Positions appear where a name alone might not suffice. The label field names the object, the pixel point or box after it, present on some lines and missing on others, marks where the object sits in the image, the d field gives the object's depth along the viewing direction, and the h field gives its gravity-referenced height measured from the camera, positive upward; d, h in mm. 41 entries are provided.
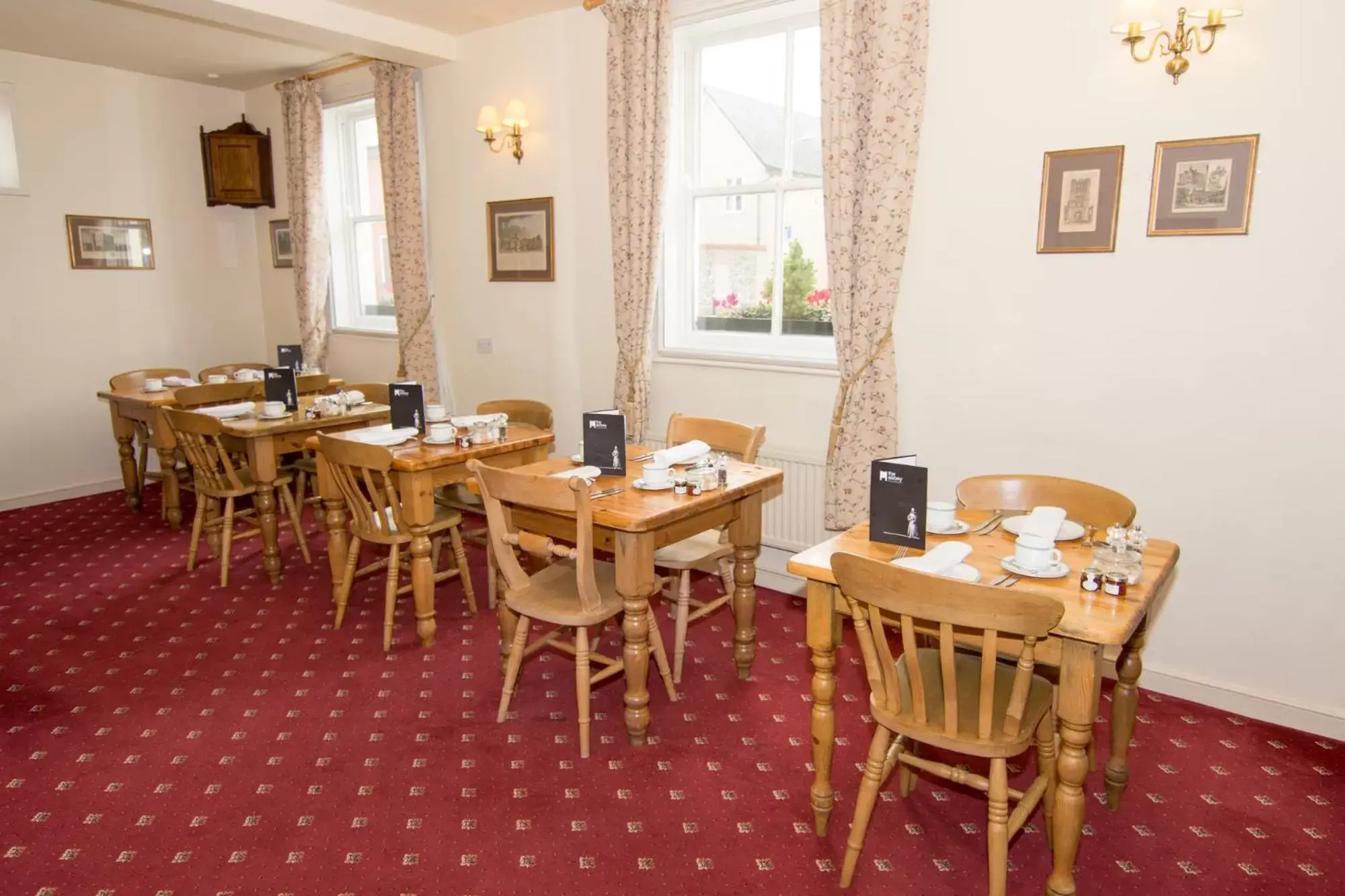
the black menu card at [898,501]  2256 -537
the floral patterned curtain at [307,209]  6102 +662
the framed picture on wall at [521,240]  4945 +357
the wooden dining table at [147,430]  4918 -810
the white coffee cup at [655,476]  2984 -615
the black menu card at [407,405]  3973 -489
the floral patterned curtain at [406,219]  5418 +529
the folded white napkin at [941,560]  2100 -652
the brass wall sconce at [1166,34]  2803 +896
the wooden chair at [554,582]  2645 -985
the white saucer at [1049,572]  2086 -664
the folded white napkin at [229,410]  4523 -594
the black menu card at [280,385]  4672 -470
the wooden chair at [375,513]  3455 -922
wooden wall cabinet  6395 +1023
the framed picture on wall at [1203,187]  2836 +393
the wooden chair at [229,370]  5988 -511
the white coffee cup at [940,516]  2453 -624
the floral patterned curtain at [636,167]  4184 +680
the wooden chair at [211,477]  4207 -925
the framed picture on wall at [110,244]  5930 +394
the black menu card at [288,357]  5832 -394
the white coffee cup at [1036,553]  2100 -624
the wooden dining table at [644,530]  2730 -790
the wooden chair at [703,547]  3225 -965
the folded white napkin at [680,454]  3176 -588
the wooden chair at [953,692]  1794 -977
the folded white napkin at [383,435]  3762 -616
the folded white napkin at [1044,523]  2211 -594
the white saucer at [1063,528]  2369 -642
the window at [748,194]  4098 +544
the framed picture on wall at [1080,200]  3086 +376
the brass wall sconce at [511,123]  4848 +1013
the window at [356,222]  6371 +586
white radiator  4008 -967
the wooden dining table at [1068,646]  1883 -824
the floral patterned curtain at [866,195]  3426 +445
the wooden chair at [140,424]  5438 -797
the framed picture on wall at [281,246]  6656 +423
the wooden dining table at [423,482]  3486 -765
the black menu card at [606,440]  3150 -521
